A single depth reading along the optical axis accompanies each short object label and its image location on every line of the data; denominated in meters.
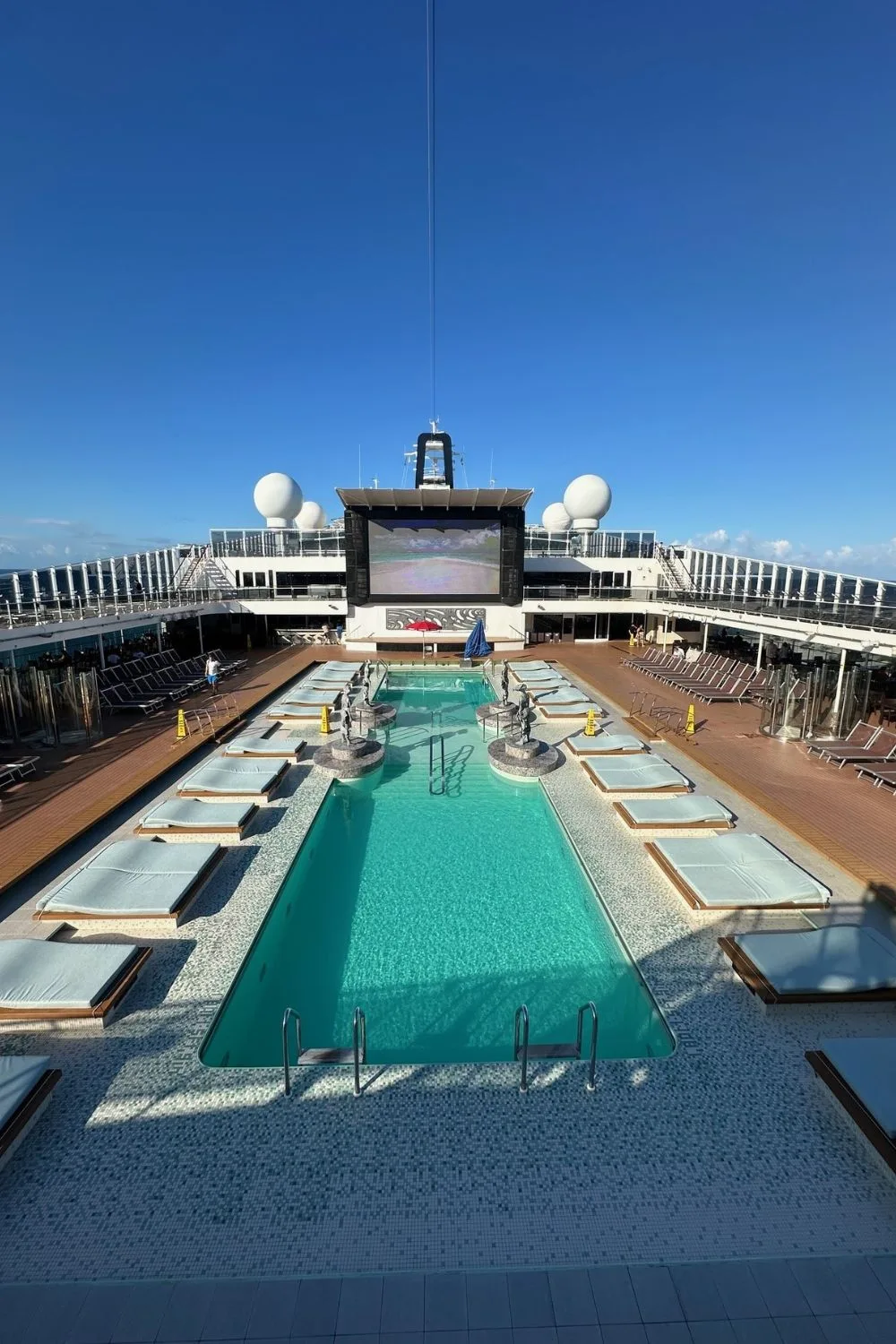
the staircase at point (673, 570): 28.67
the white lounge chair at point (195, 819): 8.40
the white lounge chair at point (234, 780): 9.68
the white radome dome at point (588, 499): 31.69
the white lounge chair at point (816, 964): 5.20
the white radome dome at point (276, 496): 32.78
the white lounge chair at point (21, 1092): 3.90
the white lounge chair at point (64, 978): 4.95
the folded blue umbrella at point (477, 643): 21.84
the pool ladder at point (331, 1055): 4.75
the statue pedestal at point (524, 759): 11.33
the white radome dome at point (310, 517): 39.59
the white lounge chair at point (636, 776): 9.91
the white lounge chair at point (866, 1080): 3.94
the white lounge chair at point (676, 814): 8.55
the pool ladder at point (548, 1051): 4.50
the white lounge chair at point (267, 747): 11.60
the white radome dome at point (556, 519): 42.22
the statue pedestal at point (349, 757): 11.34
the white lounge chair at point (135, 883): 6.30
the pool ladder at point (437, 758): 11.12
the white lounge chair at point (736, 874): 6.60
